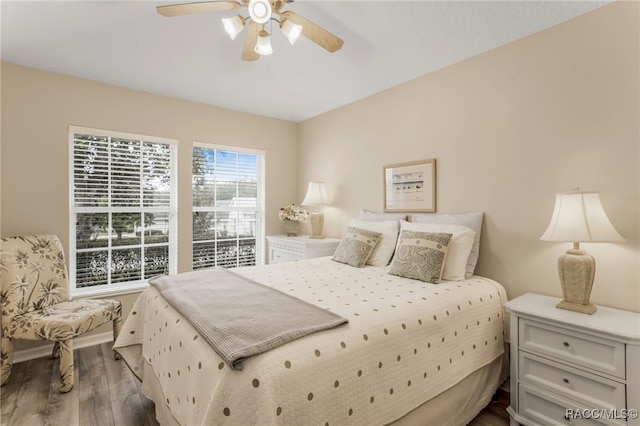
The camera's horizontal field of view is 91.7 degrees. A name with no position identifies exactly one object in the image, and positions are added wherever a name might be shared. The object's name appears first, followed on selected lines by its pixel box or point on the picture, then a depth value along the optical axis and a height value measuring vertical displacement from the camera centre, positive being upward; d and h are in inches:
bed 42.4 -25.1
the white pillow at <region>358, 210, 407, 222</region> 118.0 -1.4
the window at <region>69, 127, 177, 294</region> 119.0 +1.7
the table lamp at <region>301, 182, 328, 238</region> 150.4 +5.6
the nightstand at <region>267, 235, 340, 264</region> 133.0 -15.6
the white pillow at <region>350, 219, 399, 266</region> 106.6 -10.6
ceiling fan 63.4 +41.6
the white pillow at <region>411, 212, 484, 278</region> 92.0 -3.0
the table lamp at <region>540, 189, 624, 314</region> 66.6 -5.1
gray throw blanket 46.2 -18.7
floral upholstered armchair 87.6 -29.3
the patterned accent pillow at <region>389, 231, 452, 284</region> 83.8 -12.4
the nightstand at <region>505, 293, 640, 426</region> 58.4 -31.7
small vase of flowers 155.7 -1.2
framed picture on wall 110.6 +9.8
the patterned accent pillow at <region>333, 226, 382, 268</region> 104.9 -11.9
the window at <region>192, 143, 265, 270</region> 147.3 +3.4
